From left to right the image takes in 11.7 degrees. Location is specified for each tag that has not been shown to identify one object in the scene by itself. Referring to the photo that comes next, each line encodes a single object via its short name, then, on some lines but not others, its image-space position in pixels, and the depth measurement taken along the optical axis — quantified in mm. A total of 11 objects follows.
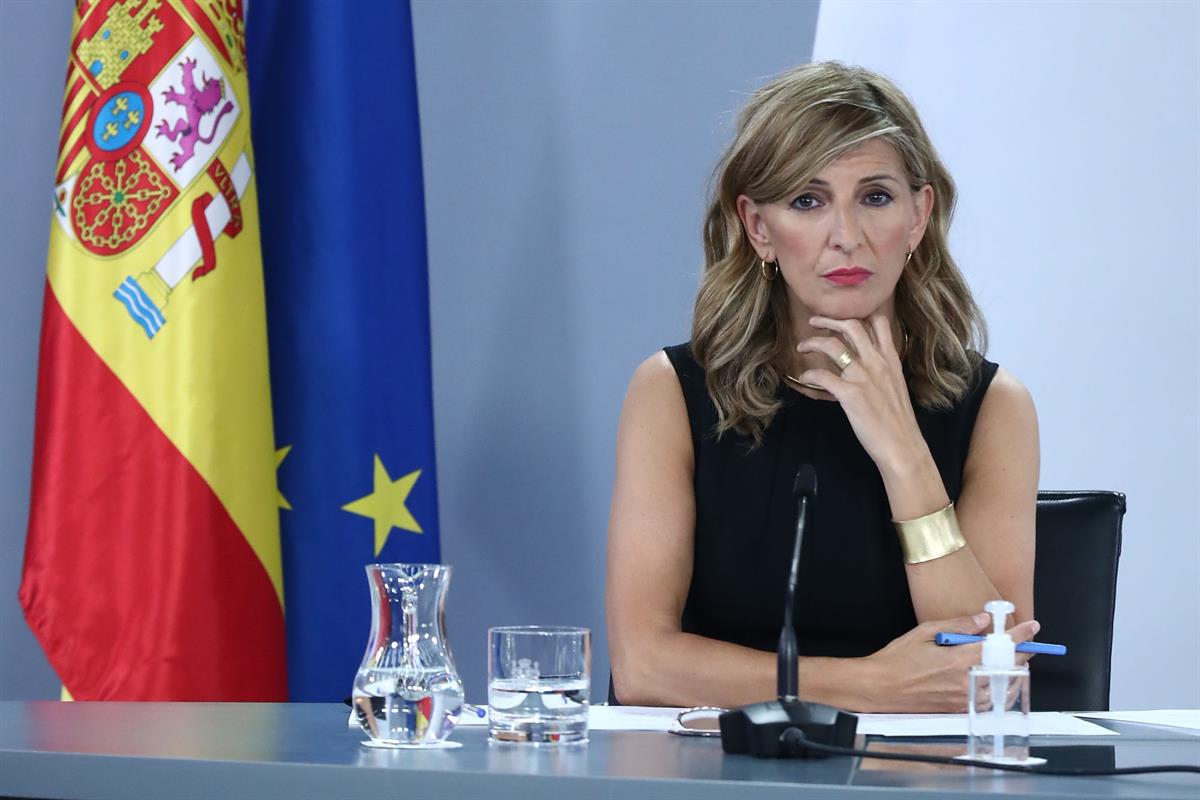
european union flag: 6450
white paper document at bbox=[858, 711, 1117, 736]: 4865
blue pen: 4862
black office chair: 5485
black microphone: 4776
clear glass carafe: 4714
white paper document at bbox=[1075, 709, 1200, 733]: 5040
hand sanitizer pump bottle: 4658
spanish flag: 5987
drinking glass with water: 4739
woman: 5448
